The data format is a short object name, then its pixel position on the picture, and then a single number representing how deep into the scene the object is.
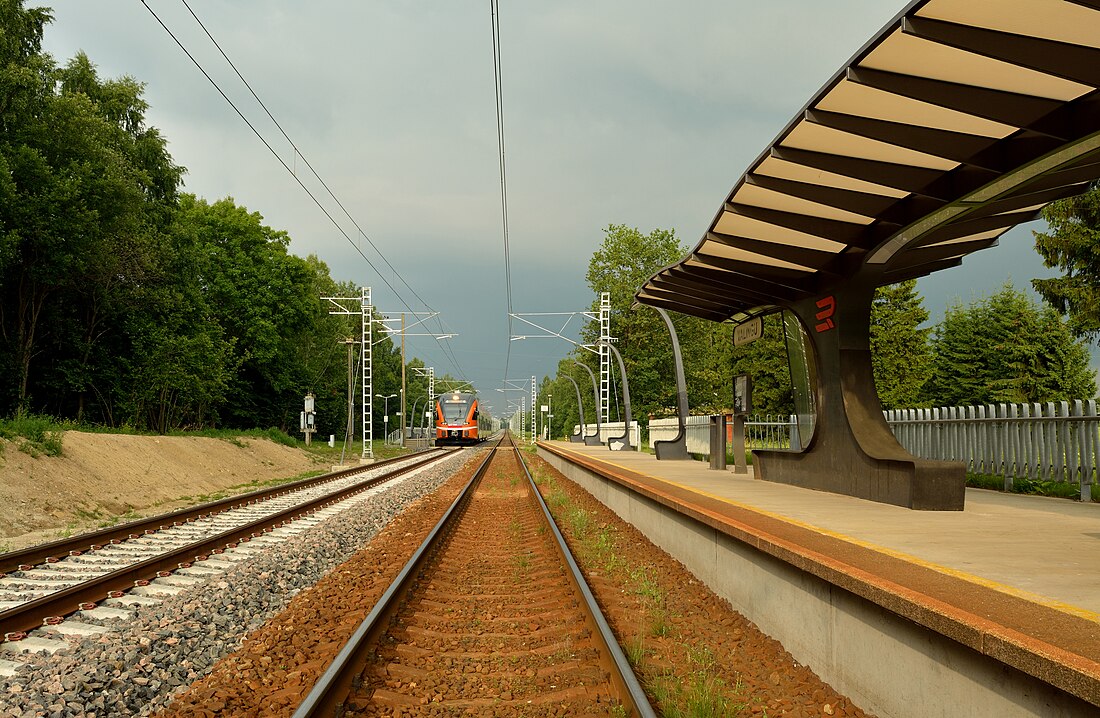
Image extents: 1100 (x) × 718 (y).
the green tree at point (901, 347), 56.72
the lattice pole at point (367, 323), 39.72
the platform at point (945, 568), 3.34
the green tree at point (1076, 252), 26.19
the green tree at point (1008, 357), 47.34
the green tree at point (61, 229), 28.72
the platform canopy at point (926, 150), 5.82
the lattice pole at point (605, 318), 40.79
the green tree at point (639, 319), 65.50
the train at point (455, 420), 56.94
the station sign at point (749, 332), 14.45
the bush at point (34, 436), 16.98
